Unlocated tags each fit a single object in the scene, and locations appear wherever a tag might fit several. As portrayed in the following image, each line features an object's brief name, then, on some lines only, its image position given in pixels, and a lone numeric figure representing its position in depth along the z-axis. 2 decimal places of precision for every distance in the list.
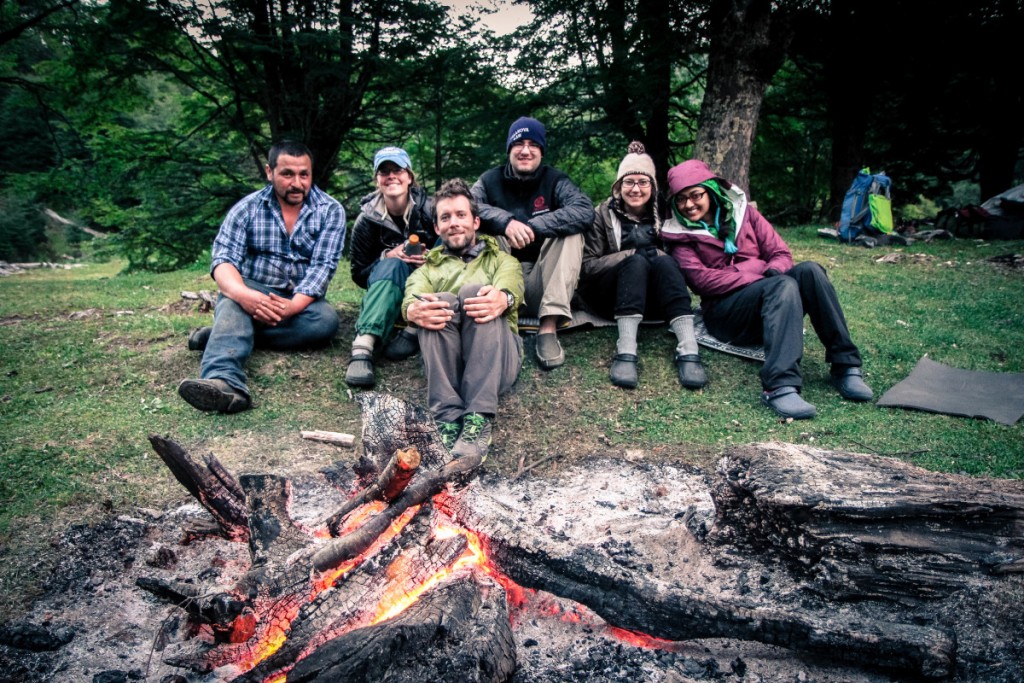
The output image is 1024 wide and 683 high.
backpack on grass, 10.79
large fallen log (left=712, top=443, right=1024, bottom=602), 1.92
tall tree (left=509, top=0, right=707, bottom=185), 10.59
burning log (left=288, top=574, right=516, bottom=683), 1.54
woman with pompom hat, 4.38
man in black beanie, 4.39
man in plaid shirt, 4.23
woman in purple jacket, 4.01
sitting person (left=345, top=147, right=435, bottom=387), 4.35
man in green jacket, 3.50
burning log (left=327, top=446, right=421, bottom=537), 2.00
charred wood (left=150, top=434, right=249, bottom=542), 2.06
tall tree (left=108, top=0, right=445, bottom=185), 8.16
